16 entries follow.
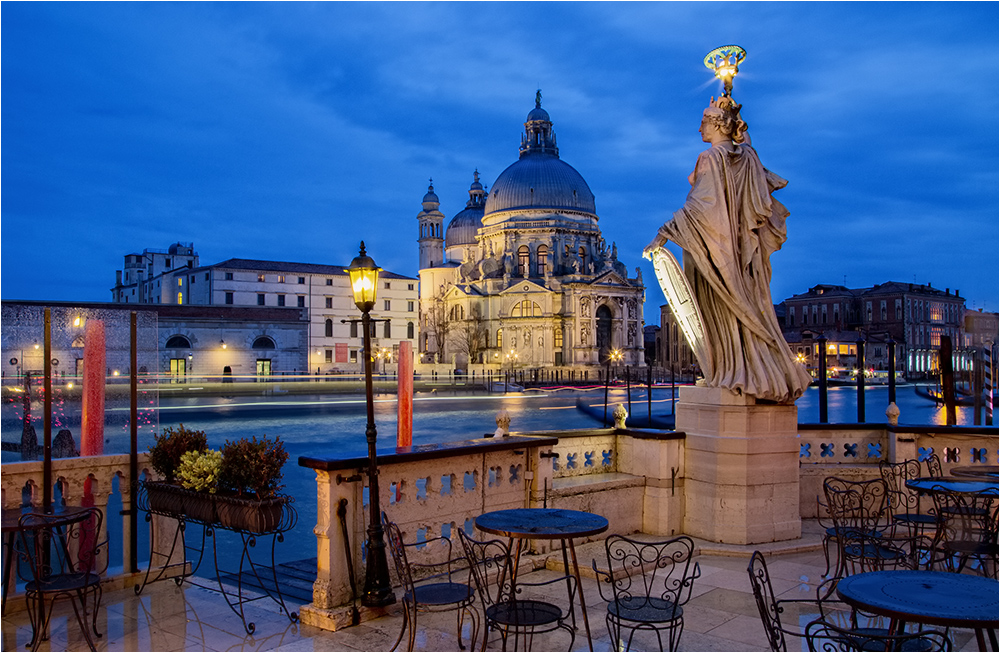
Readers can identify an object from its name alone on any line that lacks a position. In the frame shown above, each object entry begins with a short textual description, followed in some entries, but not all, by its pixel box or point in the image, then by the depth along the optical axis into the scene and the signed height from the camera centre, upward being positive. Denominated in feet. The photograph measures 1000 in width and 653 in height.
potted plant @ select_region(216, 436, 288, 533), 20.75 -3.38
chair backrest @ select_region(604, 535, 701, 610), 23.03 -6.43
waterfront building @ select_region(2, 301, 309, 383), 182.73 +3.19
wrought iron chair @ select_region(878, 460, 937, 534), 30.14 -4.93
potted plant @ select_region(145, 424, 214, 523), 22.66 -3.11
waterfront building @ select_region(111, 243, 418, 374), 247.50 +17.95
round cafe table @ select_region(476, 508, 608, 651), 17.37 -3.73
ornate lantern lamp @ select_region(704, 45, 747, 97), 29.04 +9.92
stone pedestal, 28.17 -4.17
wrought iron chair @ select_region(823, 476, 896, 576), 20.85 -4.77
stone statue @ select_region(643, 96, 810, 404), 28.55 +3.10
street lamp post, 20.68 -5.09
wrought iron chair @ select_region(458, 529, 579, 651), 16.43 -5.22
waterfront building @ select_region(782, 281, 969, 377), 343.67 +12.03
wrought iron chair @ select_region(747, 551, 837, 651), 13.30 -6.33
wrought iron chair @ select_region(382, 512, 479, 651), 17.03 -5.05
